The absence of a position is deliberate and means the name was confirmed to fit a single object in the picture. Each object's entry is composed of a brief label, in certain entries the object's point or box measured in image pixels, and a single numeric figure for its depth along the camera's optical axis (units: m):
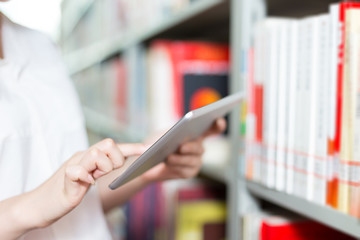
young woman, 0.65
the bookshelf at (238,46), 0.73
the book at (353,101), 0.62
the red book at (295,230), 0.85
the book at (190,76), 1.47
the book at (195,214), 1.32
